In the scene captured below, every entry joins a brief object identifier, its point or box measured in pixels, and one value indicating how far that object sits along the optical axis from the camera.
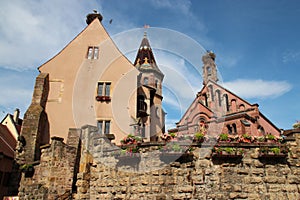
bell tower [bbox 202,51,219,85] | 45.66
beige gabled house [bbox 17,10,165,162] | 17.14
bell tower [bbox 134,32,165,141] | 21.17
